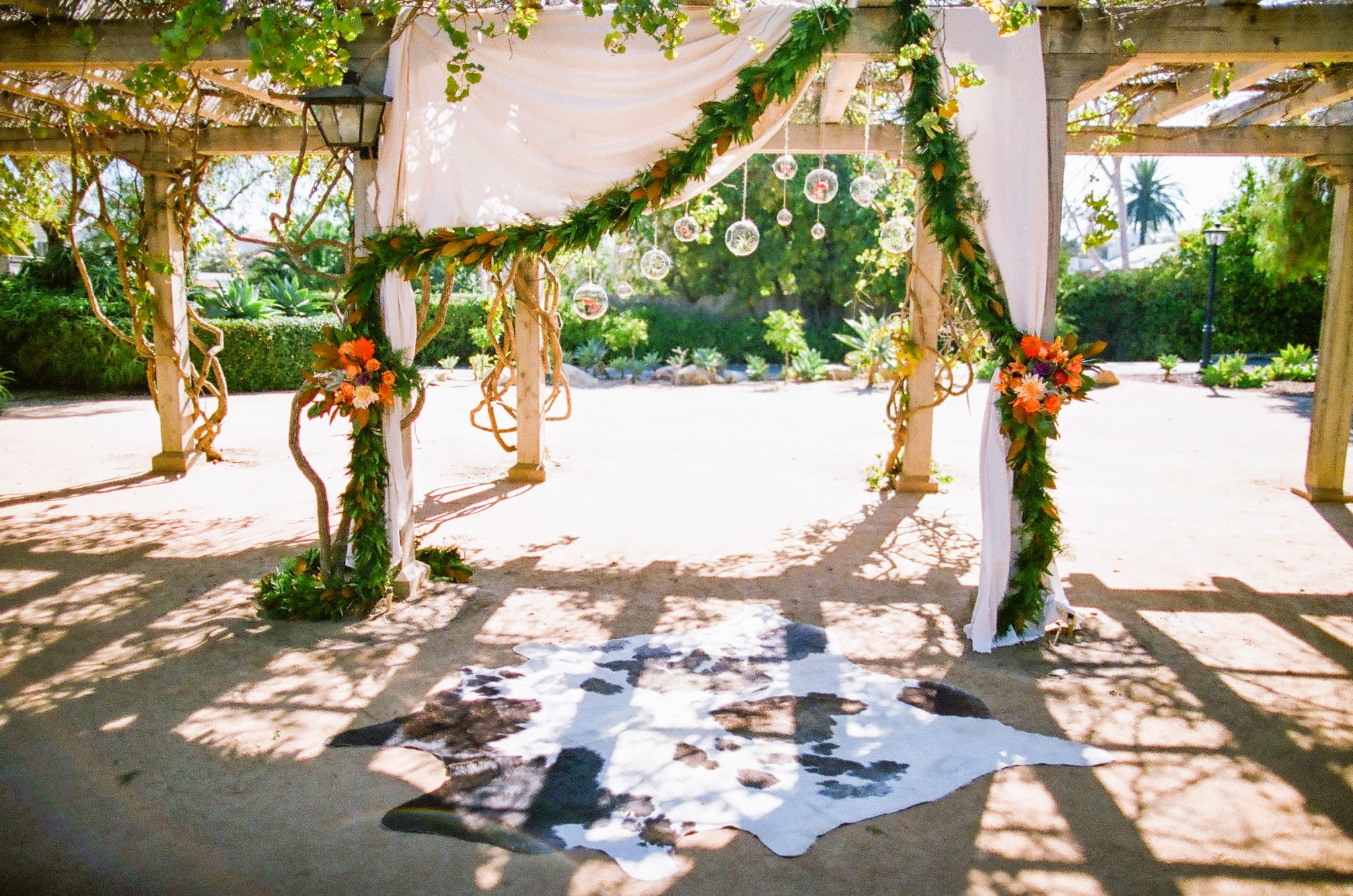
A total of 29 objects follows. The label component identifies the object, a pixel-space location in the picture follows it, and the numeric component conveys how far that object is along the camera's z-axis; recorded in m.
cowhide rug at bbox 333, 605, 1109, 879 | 3.00
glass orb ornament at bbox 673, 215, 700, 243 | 6.29
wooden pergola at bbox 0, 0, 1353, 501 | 4.66
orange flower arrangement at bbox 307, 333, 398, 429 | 4.65
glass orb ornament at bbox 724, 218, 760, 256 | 5.73
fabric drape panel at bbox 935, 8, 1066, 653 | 4.48
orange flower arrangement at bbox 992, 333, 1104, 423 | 4.38
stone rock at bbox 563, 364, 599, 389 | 16.38
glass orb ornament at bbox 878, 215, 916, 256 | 5.74
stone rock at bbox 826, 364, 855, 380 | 16.77
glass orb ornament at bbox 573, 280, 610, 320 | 6.20
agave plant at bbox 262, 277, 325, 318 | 16.41
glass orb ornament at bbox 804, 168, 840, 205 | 5.32
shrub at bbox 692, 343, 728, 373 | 17.28
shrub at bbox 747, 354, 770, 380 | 17.36
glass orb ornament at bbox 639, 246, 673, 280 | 5.82
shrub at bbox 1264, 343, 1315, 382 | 15.59
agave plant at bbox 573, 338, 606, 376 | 17.72
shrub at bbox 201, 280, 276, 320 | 15.09
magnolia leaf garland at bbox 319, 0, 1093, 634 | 4.37
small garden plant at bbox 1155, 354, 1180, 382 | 16.02
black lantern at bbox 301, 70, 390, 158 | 4.45
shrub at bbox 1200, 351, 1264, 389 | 15.18
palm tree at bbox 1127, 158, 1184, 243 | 44.62
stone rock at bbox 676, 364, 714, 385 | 16.66
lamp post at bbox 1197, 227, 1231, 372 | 17.00
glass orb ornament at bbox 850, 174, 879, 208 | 5.59
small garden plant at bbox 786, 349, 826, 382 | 16.83
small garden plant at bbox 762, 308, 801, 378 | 17.52
